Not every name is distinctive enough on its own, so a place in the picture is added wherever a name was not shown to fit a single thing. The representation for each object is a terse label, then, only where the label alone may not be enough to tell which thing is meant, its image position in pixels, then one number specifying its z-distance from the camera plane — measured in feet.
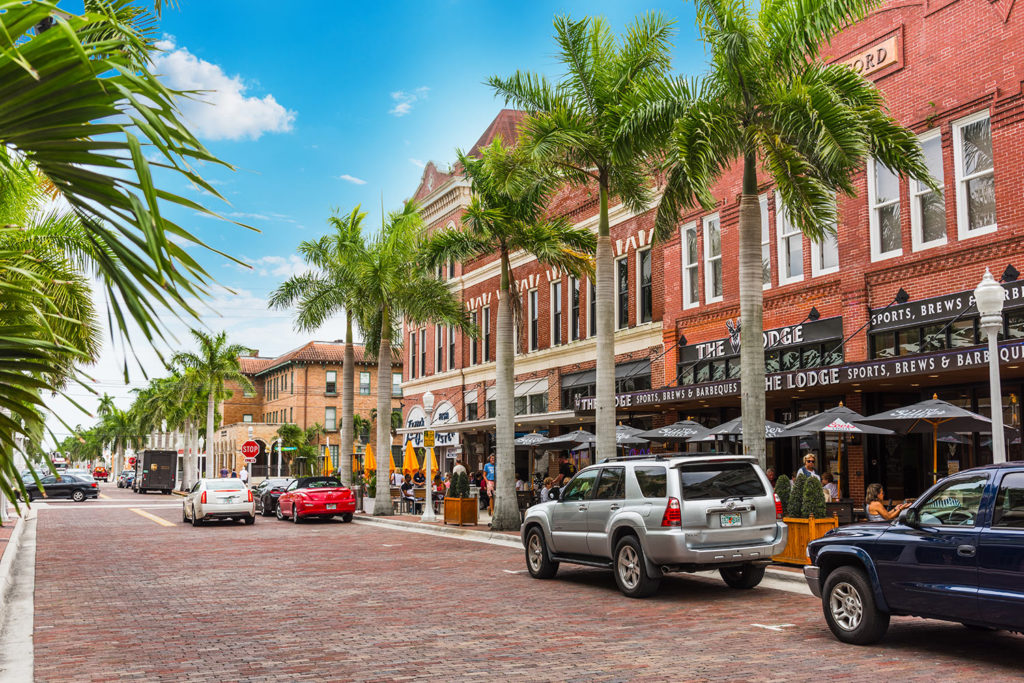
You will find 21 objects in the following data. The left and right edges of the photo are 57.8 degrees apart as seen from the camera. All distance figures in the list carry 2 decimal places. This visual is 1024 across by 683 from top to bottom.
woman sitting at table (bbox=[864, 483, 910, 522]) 47.39
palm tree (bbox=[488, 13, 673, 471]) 63.05
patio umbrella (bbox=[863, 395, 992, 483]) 52.37
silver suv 39.19
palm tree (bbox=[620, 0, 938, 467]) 48.73
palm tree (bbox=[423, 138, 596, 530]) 76.02
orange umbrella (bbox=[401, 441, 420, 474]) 104.47
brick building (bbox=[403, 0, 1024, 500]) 62.34
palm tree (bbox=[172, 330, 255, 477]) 196.54
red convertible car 95.81
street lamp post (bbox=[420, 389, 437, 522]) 90.89
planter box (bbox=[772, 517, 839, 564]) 46.96
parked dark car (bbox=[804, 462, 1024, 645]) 25.31
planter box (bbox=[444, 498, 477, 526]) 82.12
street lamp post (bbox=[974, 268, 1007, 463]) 37.96
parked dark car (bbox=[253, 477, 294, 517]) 111.45
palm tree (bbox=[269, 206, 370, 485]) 104.73
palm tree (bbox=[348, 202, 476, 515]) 99.86
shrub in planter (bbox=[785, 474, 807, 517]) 48.11
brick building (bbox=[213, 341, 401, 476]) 261.24
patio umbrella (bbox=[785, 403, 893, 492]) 57.52
